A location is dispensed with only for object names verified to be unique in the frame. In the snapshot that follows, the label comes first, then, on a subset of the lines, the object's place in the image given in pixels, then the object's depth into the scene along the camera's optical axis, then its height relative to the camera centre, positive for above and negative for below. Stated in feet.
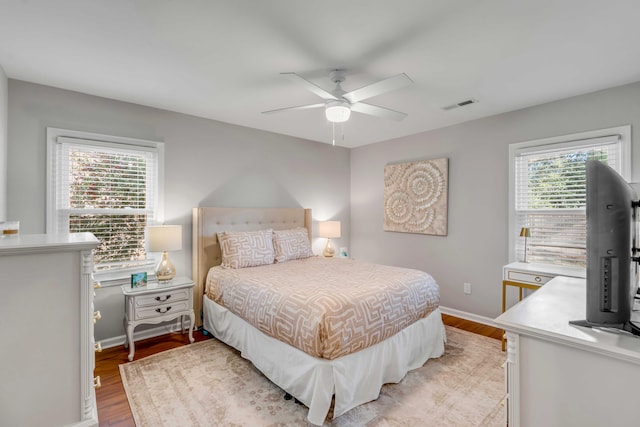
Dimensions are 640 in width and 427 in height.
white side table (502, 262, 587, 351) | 8.82 -1.78
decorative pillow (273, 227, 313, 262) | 12.24 -1.37
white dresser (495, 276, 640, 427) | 3.27 -1.87
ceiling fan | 6.75 +2.94
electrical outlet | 12.43 -3.10
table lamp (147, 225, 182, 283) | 9.73 -1.08
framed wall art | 13.24 +0.81
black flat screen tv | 3.68 -0.42
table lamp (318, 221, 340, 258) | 15.05 -0.98
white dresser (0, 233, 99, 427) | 4.56 -1.98
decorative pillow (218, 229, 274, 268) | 10.93 -1.39
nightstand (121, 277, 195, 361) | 9.06 -2.96
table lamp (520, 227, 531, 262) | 10.28 -0.60
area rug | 6.43 -4.46
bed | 6.42 -2.94
